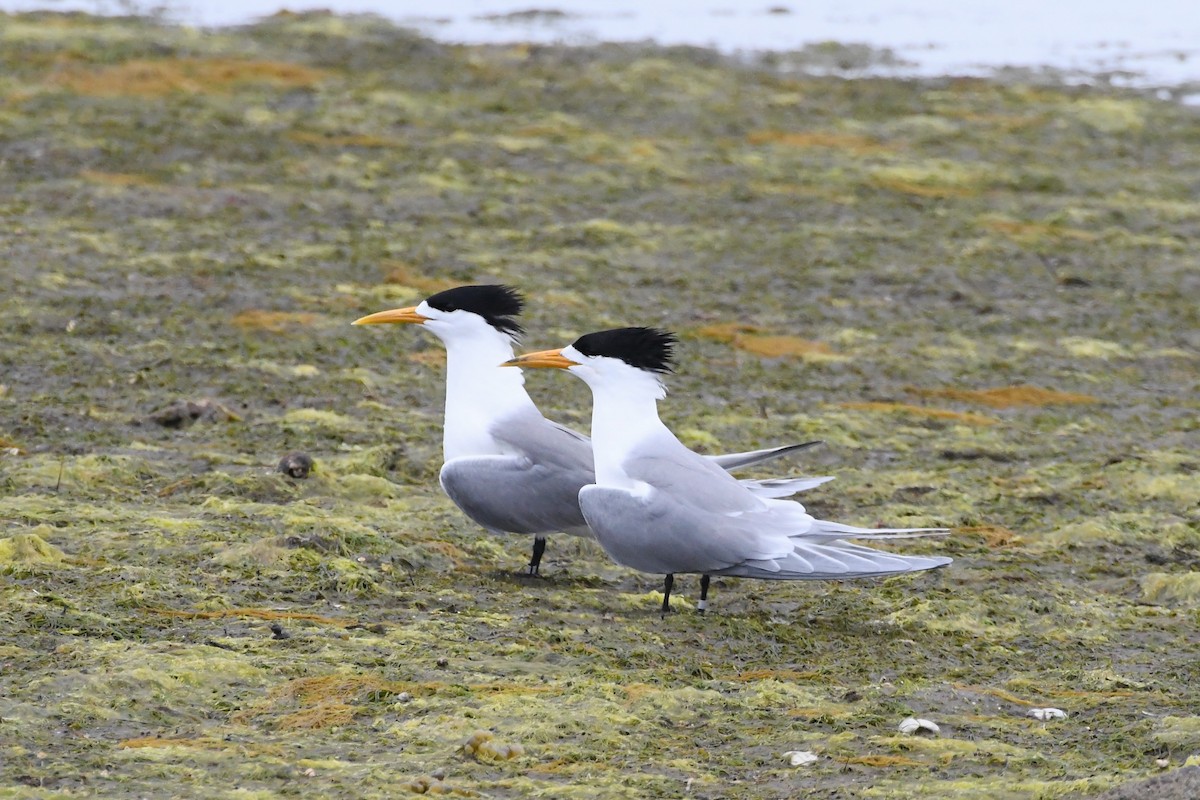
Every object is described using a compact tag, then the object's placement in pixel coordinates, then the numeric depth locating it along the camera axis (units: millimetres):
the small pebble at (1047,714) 9234
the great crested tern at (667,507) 11141
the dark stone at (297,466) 13461
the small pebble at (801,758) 8320
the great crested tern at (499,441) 12000
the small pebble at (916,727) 8820
